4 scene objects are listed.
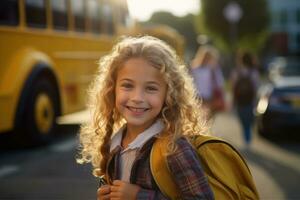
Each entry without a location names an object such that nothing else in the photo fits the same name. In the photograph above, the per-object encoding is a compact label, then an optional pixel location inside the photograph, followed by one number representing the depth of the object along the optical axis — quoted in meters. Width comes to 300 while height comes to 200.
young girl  2.33
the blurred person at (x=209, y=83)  9.69
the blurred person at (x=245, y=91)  9.53
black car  10.17
